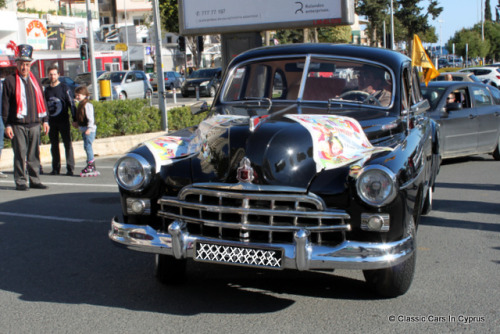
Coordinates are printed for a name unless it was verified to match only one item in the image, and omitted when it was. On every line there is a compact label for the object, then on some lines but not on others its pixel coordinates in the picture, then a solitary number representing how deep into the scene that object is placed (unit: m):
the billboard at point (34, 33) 39.22
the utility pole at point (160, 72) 17.02
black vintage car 4.30
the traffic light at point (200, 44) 25.95
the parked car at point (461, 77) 22.79
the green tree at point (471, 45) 77.88
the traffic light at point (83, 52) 29.25
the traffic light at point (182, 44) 28.74
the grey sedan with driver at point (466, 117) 11.84
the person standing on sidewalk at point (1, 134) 11.11
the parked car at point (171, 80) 48.39
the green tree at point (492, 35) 96.00
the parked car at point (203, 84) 37.94
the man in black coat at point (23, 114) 9.58
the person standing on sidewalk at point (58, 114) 11.41
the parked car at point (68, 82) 30.51
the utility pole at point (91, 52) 22.81
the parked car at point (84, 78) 33.97
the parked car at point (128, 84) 31.67
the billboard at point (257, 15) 17.47
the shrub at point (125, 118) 15.07
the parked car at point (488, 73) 35.81
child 11.28
